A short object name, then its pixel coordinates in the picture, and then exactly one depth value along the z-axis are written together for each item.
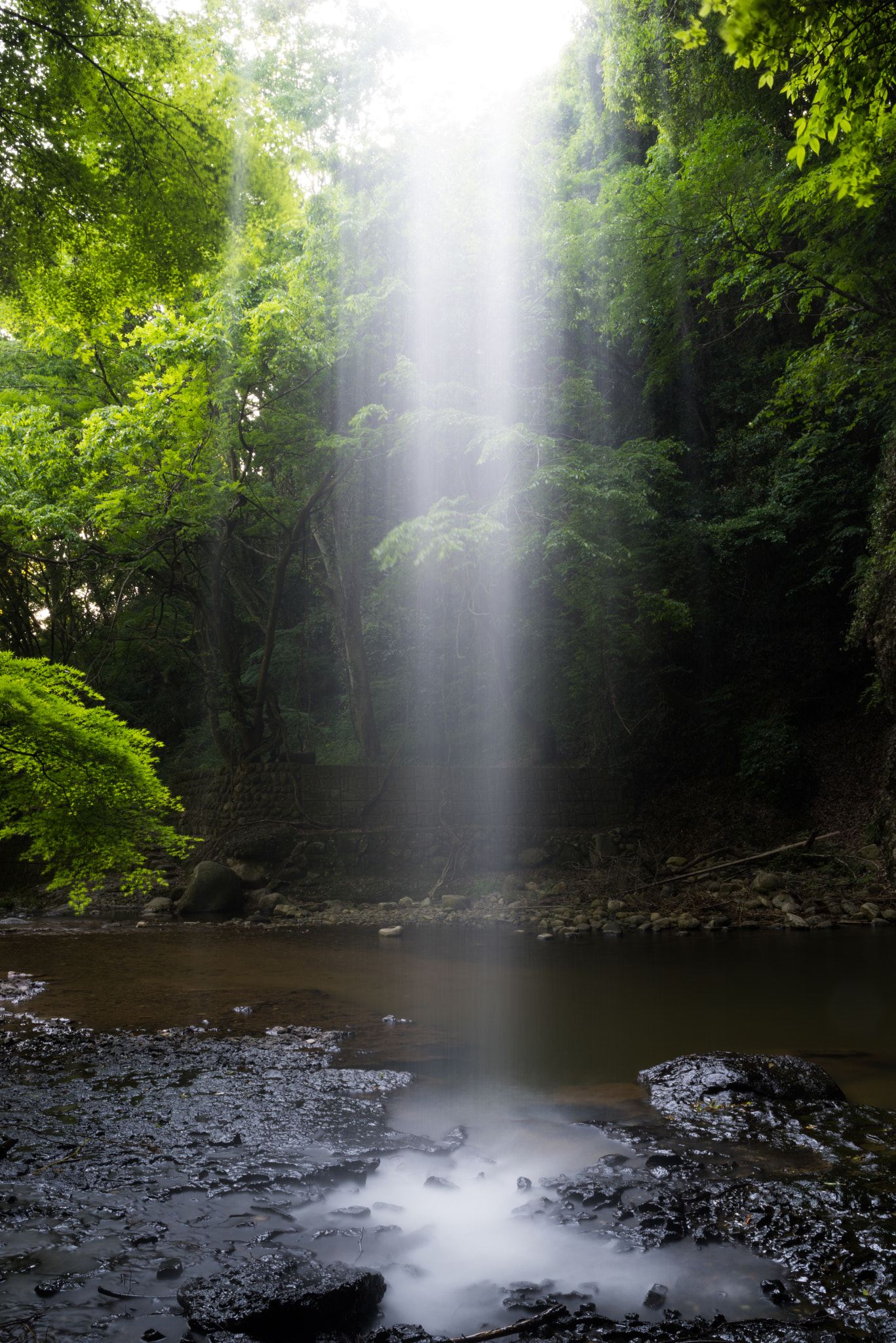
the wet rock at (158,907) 11.69
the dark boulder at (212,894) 11.49
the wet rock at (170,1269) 2.33
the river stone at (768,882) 10.77
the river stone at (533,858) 12.96
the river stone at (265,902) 11.59
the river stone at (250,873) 12.64
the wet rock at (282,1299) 2.08
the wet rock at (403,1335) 2.15
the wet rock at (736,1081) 3.95
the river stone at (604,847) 13.01
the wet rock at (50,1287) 2.20
